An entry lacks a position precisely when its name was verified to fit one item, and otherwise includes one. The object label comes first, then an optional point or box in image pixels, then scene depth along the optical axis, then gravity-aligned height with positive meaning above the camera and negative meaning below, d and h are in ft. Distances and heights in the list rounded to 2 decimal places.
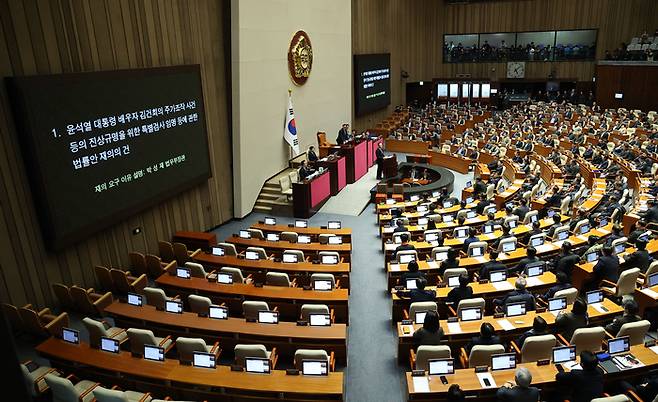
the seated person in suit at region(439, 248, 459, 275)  28.99 -12.11
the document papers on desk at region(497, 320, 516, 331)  22.51 -12.40
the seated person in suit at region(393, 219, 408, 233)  36.88 -12.83
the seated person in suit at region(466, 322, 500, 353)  20.66 -11.88
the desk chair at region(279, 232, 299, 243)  36.19 -12.75
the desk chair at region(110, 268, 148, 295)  29.89 -12.82
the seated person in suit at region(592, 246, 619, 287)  26.76 -11.90
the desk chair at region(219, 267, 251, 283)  28.55 -11.89
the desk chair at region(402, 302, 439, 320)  23.53 -11.80
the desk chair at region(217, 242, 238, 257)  33.08 -12.30
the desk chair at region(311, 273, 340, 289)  28.04 -12.22
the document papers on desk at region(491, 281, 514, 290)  26.89 -12.68
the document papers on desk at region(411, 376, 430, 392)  18.33 -12.09
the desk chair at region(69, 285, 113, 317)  27.55 -12.77
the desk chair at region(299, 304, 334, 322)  24.12 -12.00
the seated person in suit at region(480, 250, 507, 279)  28.30 -12.25
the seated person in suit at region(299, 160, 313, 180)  47.03 -10.78
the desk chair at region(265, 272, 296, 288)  28.35 -12.29
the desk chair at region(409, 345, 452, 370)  19.93 -11.85
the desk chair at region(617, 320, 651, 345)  20.86 -11.80
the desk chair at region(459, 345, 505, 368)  19.93 -11.91
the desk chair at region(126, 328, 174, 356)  21.77 -11.74
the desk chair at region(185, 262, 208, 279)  29.68 -12.13
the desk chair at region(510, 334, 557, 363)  20.12 -12.00
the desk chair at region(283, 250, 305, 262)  31.81 -12.25
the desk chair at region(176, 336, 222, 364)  21.00 -11.76
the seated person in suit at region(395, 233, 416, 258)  32.34 -12.54
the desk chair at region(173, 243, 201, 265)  34.73 -13.03
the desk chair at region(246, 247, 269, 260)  32.30 -12.19
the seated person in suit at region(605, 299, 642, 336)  21.72 -11.80
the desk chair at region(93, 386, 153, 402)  17.07 -11.00
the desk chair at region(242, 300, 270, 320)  24.52 -11.98
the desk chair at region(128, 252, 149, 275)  33.13 -12.93
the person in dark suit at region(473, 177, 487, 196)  46.37 -12.86
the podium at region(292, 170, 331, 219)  45.91 -12.84
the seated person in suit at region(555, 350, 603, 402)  17.54 -11.61
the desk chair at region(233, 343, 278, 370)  20.34 -11.66
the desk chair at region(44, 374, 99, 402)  17.99 -11.46
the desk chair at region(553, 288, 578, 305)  24.16 -11.81
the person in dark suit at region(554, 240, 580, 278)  28.14 -12.02
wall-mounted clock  107.34 -5.18
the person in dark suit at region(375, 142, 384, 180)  57.31 -12.56
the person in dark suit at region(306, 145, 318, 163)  54.19 -10.75
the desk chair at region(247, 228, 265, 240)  37.09 -12.75
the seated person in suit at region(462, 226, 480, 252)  33.14 -12.53
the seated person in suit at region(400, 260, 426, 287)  26.84 -12.03
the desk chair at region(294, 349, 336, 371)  19.61 -11.52
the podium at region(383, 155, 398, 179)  57.00 -12.90
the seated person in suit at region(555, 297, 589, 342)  21.62 -11.79
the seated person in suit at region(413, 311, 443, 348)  21.17 -11.83
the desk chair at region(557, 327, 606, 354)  20.31 -11.84
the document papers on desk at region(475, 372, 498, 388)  18.40 -12.12
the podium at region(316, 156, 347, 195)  51.88 -11.64
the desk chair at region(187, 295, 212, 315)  25.18 -11.94
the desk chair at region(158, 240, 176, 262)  35.19 -13.01
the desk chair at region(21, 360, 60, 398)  19.45 -12.39
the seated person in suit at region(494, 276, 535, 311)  24.14 -11.98
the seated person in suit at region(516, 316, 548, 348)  20.71 -11.76
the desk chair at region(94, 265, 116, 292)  30.66 -12.75
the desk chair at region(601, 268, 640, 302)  25.50 -12.33
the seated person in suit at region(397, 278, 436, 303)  24.99 -11.92
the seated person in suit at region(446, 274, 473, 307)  25.18 -12.07
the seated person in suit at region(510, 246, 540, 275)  28.22 -12.07
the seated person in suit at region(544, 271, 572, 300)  25.50 -12.27
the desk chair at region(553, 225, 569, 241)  33.37 -12.28
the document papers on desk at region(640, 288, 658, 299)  24.94 -12.53
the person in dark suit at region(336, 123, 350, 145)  62.02 -10.18
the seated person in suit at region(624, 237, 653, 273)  27.63 -11.84
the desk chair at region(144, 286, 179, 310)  25.68 -11.83
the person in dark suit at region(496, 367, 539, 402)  16.69 -11.34
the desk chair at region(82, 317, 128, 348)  22.66 -11.88
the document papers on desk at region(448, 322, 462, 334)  22.56 -12.43
